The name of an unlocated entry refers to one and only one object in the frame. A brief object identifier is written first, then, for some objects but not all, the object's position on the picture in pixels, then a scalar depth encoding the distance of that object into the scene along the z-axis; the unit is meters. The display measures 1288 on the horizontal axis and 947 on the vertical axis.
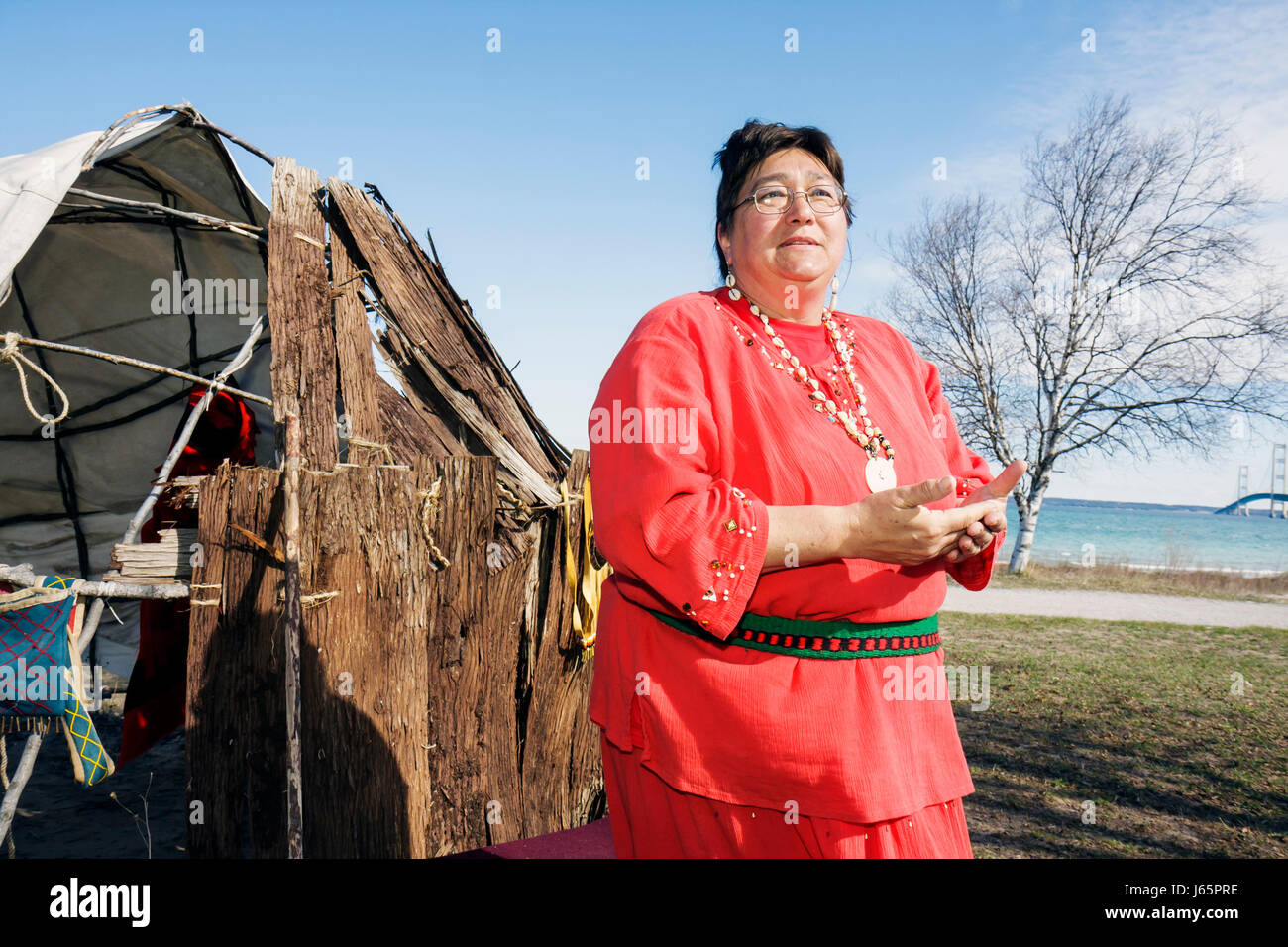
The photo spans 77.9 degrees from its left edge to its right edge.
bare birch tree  18.66
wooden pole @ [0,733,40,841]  3.18
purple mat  2.16
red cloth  4.47
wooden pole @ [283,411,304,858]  2.95
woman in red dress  1.49
